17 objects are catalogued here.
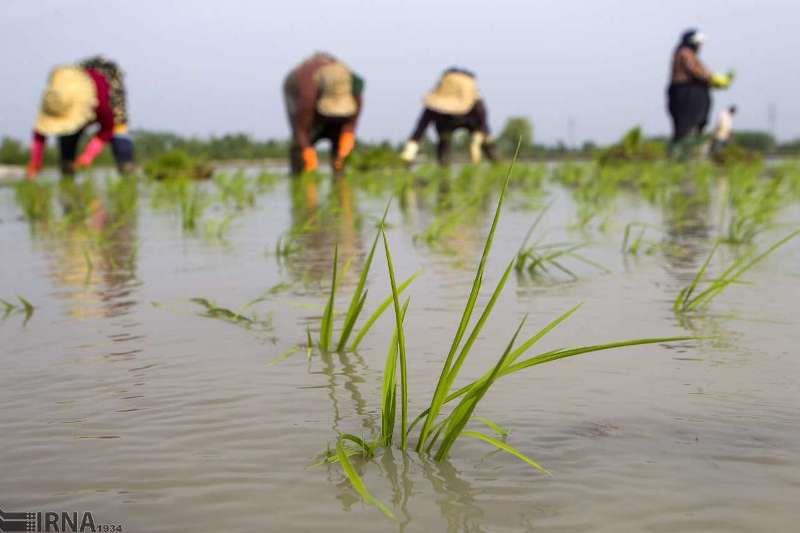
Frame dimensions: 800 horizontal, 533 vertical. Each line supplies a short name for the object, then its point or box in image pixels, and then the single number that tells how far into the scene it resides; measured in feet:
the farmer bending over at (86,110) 31.58
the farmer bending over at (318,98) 31.01
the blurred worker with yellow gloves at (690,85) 35.47
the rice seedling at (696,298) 6.12
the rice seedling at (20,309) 6.71
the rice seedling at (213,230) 12.39
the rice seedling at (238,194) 20.09
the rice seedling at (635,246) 9.63
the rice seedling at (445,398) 3.44
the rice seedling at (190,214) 13.58
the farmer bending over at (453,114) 37.09
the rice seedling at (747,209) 10.51
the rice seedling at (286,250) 9.62
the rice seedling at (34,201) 16.73
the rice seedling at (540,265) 8.06
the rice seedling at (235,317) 6.33
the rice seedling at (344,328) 5.07
